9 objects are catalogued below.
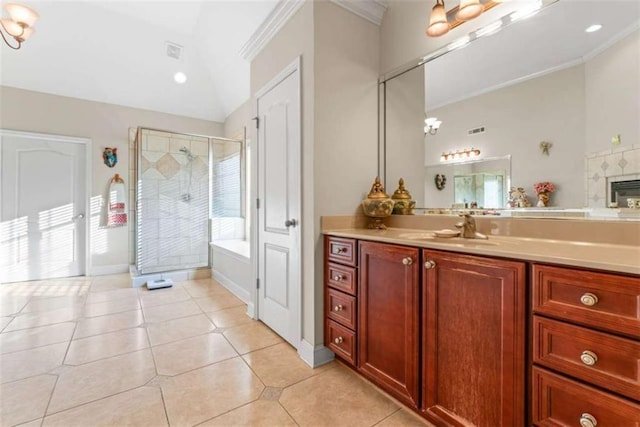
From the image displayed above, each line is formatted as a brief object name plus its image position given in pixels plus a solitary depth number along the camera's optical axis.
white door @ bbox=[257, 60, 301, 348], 2.06
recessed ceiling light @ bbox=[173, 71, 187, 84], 4.32
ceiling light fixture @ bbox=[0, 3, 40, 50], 1.94
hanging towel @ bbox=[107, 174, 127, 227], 4.25
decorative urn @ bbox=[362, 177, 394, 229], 1.94
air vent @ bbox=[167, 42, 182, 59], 3.90
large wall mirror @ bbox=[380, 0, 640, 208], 1.27
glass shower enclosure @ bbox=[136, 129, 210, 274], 3.94
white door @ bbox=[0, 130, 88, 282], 3.77
